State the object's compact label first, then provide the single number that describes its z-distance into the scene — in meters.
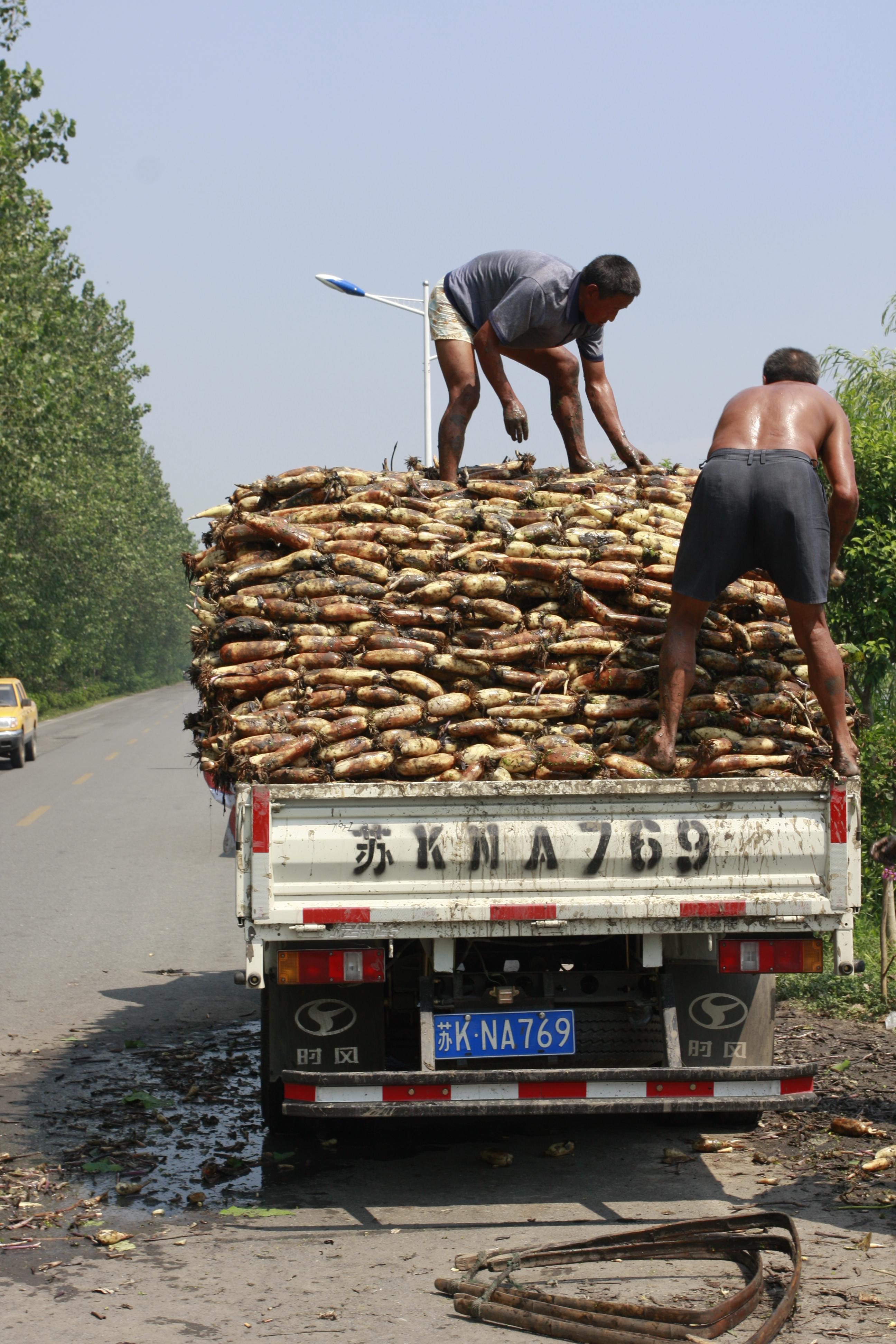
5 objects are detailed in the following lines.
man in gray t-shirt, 13.96
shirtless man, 10.01
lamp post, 42.00
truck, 9.37
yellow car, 52.56
